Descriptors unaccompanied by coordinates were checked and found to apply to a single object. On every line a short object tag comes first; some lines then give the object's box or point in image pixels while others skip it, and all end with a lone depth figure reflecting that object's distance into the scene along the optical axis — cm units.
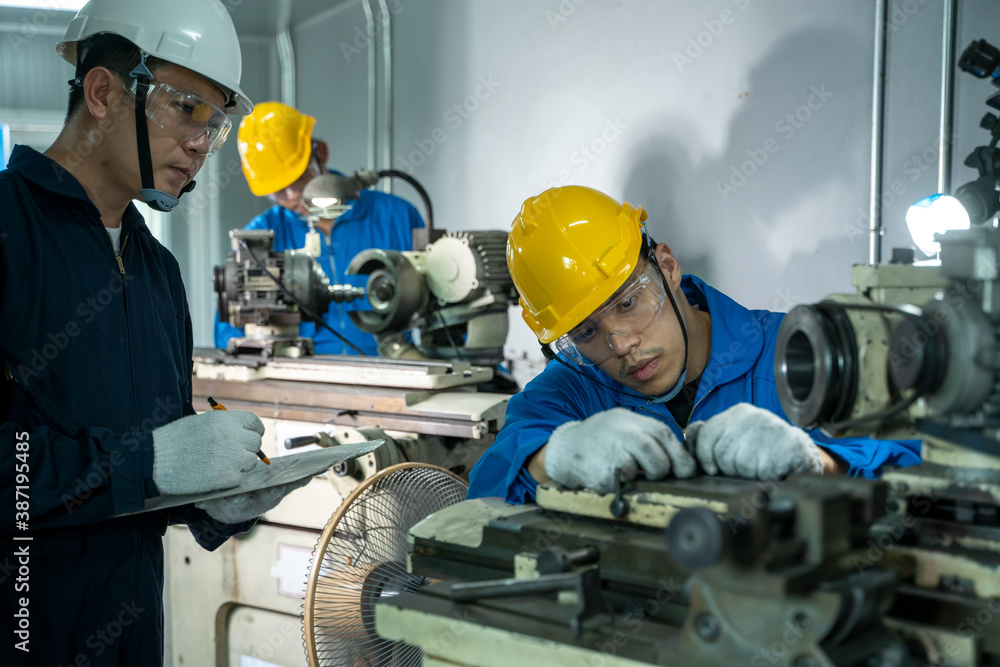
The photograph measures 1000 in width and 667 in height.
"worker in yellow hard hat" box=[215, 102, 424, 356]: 332
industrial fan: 128
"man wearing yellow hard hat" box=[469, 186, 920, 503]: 135
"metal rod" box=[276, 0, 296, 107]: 494
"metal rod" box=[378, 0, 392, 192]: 434
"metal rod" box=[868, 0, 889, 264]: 229
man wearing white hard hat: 122
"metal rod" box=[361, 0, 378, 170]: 441
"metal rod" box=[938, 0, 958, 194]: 212
